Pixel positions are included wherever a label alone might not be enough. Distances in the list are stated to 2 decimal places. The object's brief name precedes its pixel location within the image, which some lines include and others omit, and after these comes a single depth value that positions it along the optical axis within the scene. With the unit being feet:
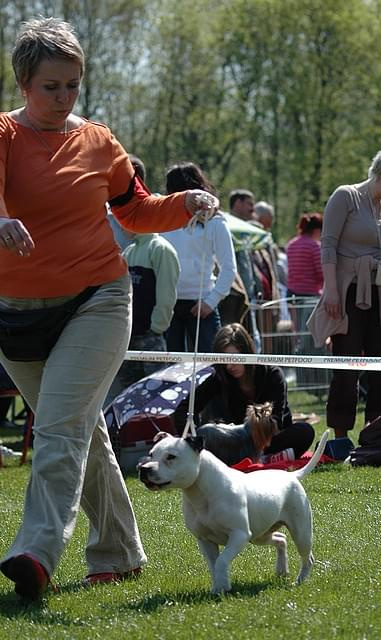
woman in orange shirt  29.68
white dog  30.27
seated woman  56.29
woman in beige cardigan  58.29
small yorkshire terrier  53.52
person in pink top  92.22
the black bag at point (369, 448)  56.13
